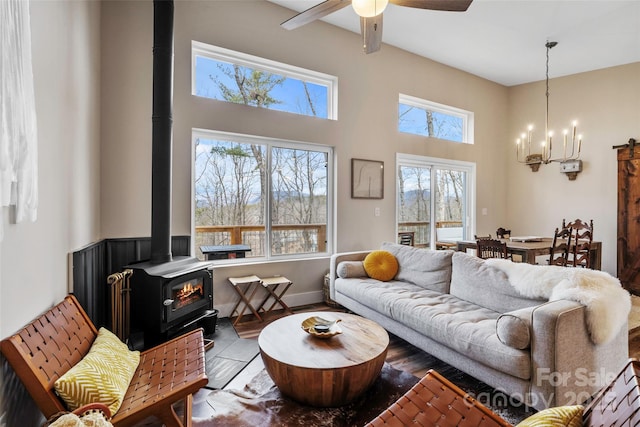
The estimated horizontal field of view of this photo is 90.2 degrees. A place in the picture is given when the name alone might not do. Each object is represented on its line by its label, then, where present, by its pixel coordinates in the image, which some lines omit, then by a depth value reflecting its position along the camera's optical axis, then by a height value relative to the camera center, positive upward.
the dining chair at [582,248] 3.91 -0.47
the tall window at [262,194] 3.56 +0.19
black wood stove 2.50 -0.20
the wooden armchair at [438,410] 1.19 -0.78
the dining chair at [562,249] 3.78 -0.47
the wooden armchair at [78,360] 1.25 -0.75
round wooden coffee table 1.80 -0.88
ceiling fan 2.08 +1.42
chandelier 5.38 +0.94
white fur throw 1.83 -0.52
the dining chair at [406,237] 4.98 -0.44
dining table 3.72 -0.47
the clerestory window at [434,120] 5.08 +1.53
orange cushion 3.51 -0.62
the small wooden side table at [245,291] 3.45 -0.92
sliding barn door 4.80 -0.12
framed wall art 4.42 +0.44
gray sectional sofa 1.74 -0.79
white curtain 1.12 +0.36
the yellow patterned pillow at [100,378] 1.31 -0.76
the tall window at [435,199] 5.08 +0.18
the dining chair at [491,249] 3.69 -0.47
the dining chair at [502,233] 4.90 -0.36
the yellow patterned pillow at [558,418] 0.87 -0.58
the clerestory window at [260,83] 3.56 +1.56
